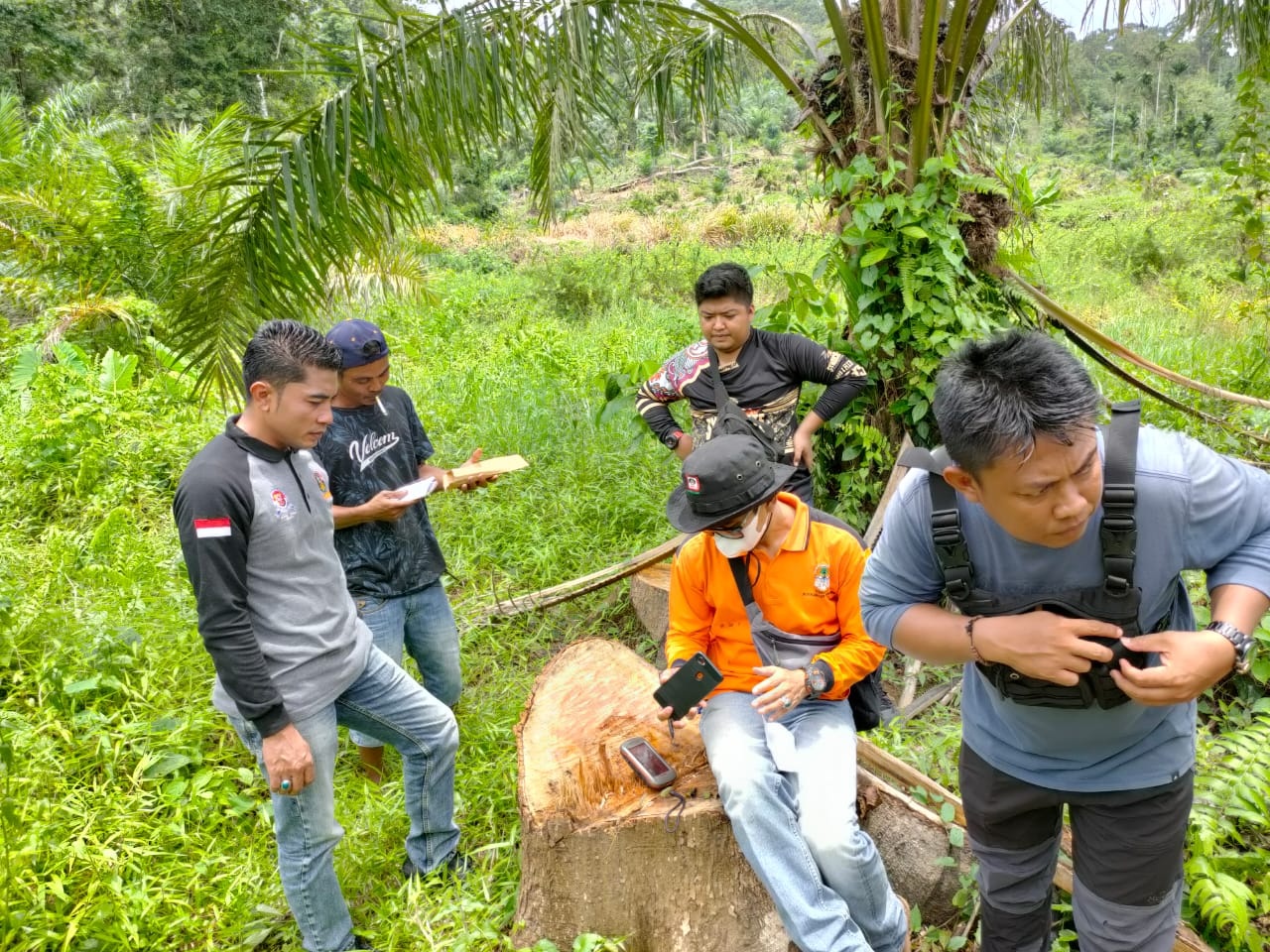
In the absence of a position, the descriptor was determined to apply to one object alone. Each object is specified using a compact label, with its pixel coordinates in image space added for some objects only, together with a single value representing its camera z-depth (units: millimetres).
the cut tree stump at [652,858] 2326
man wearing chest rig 1400
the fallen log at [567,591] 4367
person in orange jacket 2096
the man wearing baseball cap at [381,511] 2926
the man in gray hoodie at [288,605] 2141
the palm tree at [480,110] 3531
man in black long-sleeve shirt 3631
